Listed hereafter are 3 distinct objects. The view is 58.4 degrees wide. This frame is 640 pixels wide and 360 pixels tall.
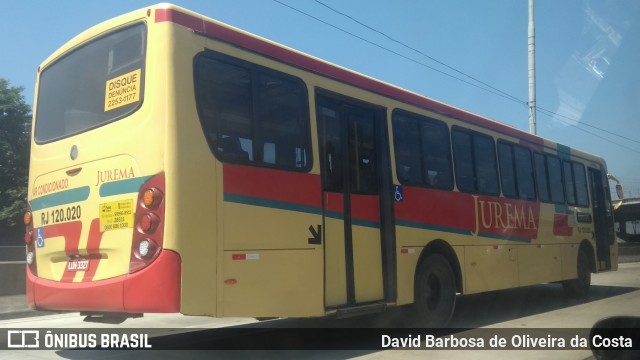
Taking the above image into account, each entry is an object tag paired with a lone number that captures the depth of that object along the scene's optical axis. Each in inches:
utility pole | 717.3
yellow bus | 202.8
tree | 1250.0
